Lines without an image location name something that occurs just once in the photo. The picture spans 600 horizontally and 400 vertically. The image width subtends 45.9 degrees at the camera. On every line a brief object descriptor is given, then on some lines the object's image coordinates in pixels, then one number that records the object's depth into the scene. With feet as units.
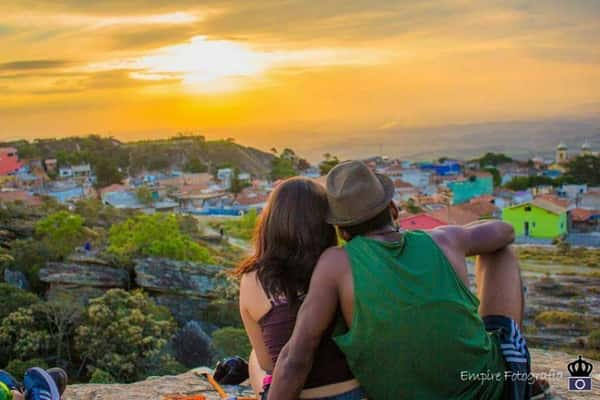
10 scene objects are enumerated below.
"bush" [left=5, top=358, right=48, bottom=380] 27.35
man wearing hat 5.35
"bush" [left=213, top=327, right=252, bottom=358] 29.30
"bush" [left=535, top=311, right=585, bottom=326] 40.47
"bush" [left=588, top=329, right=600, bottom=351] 34.37
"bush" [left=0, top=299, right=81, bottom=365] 30.40
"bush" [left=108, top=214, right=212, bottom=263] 47.07
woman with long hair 6.18
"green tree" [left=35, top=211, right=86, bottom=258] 48.29
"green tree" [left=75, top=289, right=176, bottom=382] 28.76
